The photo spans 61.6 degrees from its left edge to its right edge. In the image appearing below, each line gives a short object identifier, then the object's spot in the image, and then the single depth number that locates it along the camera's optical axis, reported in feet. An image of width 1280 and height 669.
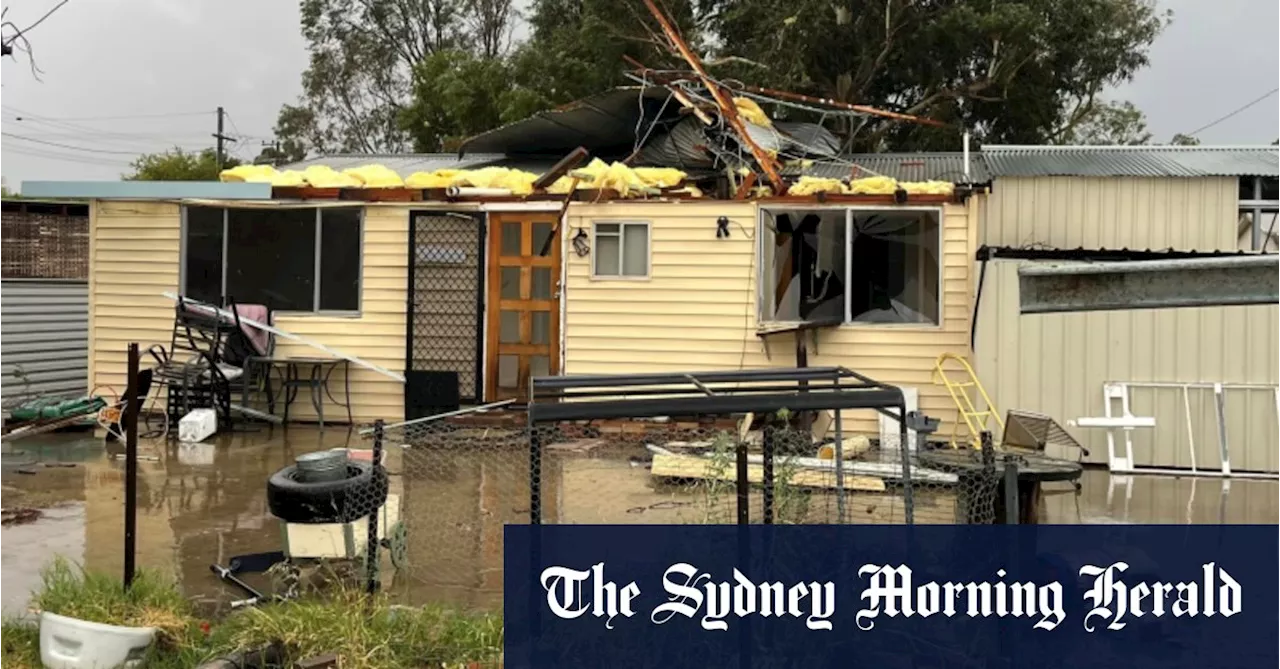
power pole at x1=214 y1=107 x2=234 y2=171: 123.95
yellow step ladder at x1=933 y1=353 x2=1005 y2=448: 27.99
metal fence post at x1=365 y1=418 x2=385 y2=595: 14.92
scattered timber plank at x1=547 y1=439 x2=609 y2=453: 28.30
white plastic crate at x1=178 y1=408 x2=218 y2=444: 29.96
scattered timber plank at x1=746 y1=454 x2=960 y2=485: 18.44
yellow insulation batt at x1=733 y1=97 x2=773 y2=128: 40.55
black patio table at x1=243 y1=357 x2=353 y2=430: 33.09
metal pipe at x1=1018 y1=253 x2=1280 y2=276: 10.19
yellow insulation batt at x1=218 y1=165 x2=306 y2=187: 33.68
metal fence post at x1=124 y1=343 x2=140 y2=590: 14.33
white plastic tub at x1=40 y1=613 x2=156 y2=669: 12.67
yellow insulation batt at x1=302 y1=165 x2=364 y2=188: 33.65
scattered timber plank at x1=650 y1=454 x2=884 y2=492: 18.47
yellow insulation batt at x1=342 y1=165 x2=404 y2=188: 33.63
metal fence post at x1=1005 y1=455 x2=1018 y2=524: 12.75
